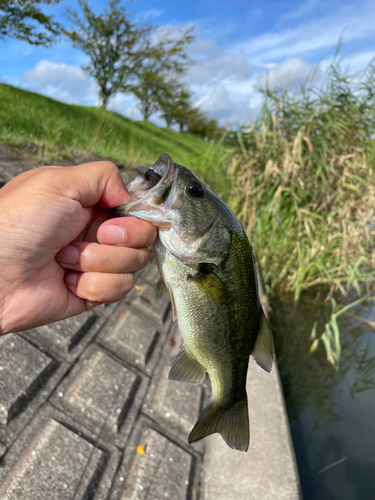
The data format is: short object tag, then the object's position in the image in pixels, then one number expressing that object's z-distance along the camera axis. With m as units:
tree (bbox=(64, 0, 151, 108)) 16.59
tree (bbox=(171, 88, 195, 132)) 28.20
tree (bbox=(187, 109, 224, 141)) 37.36
